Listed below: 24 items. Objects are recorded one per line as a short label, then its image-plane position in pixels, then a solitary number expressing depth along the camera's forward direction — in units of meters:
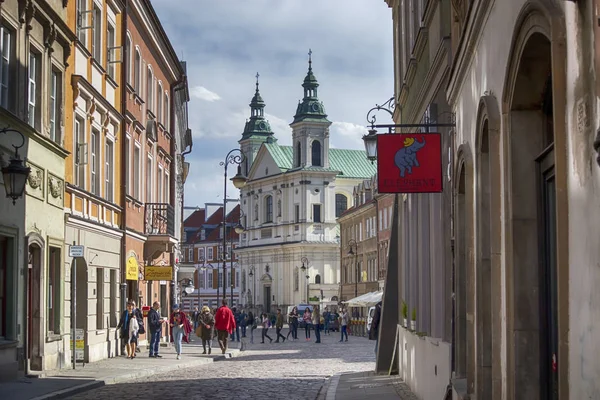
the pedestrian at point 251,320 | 55.84
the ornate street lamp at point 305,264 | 114.38
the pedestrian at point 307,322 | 59.44
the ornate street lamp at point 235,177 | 40.78
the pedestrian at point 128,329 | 29.20
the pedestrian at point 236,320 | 56.95
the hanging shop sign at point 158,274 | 35.22
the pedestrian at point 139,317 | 29.91
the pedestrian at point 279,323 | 53.25
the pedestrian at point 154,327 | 30.56
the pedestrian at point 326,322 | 76.69
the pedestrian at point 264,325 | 53.47
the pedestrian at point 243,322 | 57.19
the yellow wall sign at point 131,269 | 32.44
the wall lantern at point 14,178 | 16.94
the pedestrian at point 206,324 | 36.44
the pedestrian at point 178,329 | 31.91
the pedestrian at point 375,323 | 28.29
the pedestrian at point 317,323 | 52.88
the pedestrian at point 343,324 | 56.66
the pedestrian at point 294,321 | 56.46
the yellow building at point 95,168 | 25.91
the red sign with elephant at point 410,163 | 13.51
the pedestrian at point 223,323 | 36.03
